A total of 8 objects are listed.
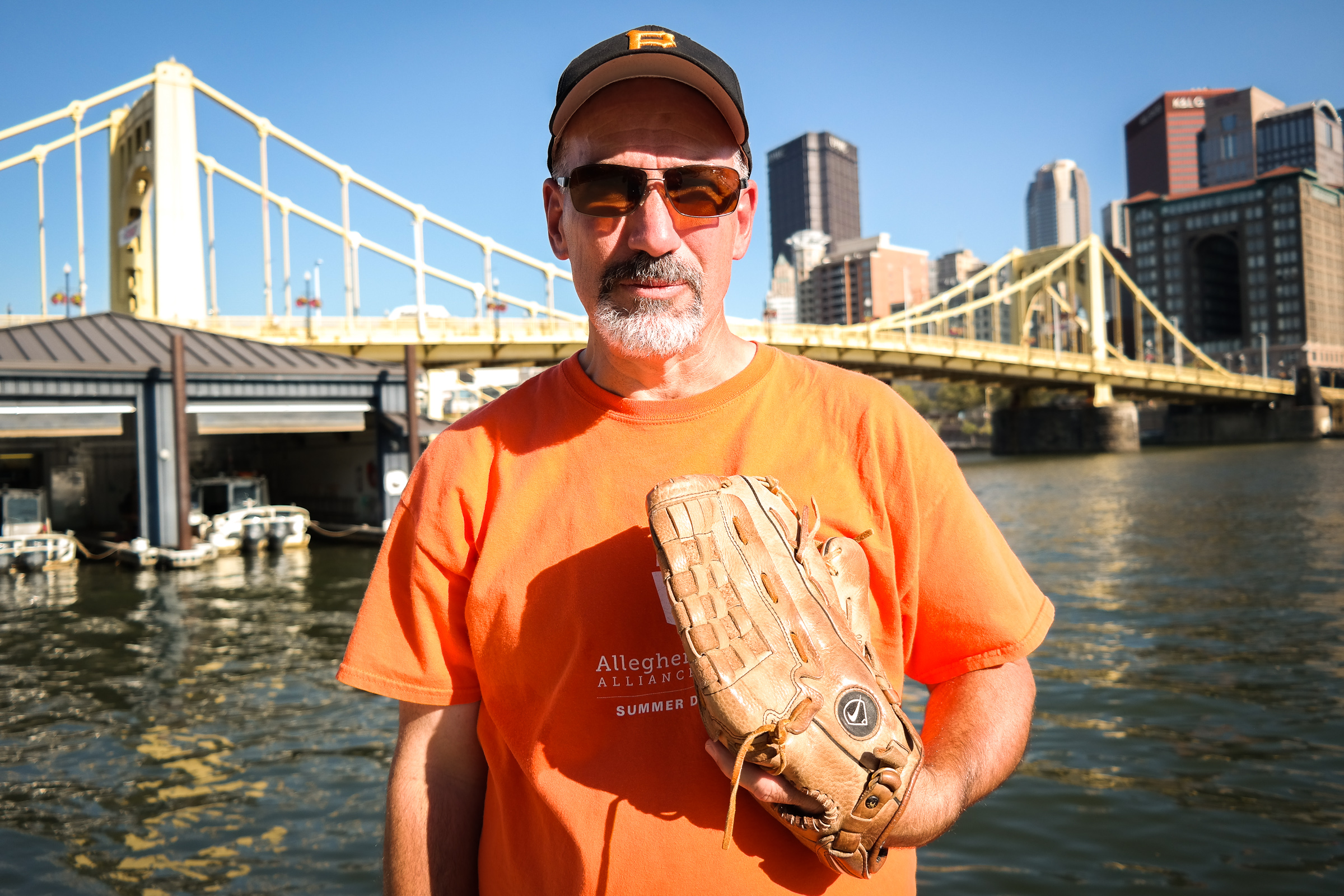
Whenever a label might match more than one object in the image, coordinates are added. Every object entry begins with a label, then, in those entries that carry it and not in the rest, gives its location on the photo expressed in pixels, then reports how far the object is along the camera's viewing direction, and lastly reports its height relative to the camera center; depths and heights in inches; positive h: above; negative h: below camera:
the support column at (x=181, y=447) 759.7 +30.5
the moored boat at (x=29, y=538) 758.5 -38.0
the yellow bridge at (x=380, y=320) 1174.3 +258.6
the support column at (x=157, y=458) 780.0 +23.1
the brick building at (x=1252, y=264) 4146.2 +858.8
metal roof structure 751.7 +113.8
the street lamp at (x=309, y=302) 1306.6 +252.7
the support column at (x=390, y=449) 901.8 +28.4
